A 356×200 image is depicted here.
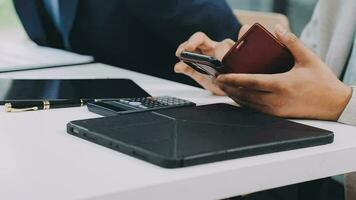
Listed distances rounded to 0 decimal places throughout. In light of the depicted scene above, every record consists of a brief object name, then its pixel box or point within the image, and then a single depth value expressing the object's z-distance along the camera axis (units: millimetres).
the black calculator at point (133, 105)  1207
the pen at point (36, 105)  1239
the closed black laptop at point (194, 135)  980
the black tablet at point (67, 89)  1307
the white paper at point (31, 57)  1685
